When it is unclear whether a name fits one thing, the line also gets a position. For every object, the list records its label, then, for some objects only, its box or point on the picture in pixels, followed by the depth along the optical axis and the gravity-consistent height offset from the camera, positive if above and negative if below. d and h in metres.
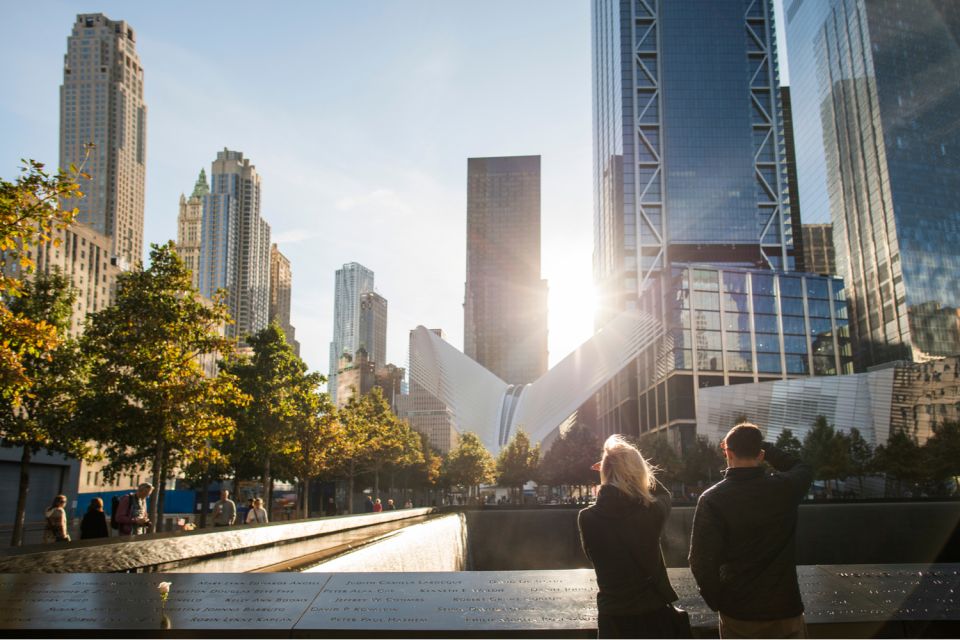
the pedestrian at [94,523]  13.11 -0.83
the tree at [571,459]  72.50 +1.06
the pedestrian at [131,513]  14.03 -0.73
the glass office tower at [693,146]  133.38 +56.76
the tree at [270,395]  28.41 +2.96
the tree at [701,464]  66.94 +0.48
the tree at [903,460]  56.00 +0.59
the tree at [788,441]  61.34 +2.20
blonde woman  3.73 -0.40
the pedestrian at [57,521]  13.59 -0.83
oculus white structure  89.12 +10.87
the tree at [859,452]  60.53 +1.32
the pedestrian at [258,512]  18.31 -0.96
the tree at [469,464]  73.00 +0.68
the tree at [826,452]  56.72 +1.21
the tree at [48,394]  22.03 +2.35
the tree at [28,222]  10.41 +3.50
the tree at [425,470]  65.12 +0.12
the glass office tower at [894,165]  105.94 +44.15
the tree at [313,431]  30.89 +1.69
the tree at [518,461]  77.19 +0.96
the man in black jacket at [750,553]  3.71 -0.40
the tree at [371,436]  38.97 +2.00
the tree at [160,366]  18.19 +2.57
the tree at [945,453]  56.03 +1.09
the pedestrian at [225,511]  18.44 -0.92
